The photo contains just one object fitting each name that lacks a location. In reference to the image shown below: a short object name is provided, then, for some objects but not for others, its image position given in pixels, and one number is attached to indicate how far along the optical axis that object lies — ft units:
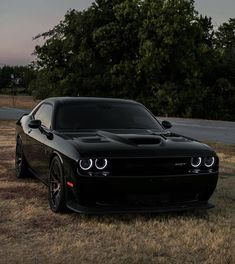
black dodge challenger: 18.70
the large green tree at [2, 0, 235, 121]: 125.59
